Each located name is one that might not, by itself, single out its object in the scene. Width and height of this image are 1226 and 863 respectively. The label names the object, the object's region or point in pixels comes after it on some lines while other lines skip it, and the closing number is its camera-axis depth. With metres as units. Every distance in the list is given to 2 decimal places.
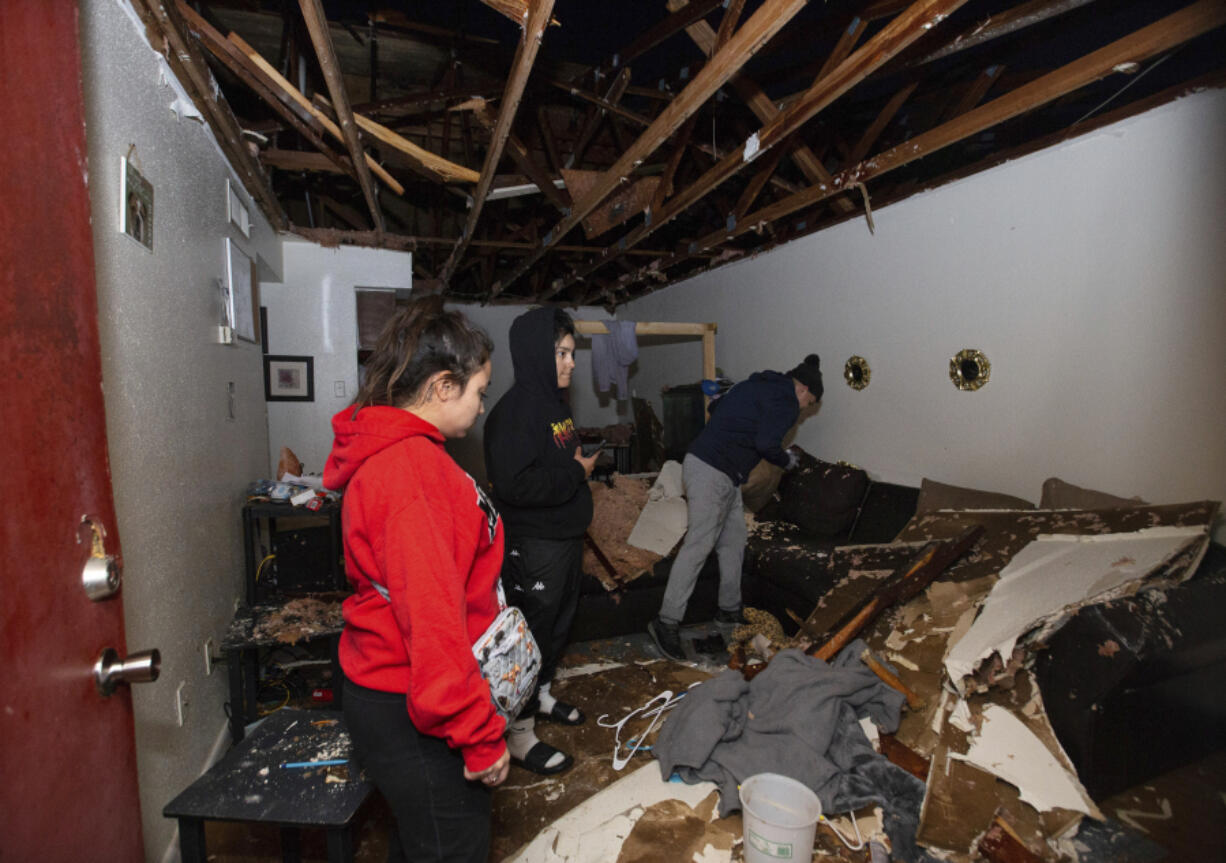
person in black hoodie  2.13
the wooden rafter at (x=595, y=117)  3.09
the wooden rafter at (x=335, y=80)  1.79
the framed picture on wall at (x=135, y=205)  1.48
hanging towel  5.36
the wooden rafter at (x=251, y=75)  2.11
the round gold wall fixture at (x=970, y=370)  3.19
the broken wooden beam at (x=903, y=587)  2.49
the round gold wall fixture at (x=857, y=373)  4.00
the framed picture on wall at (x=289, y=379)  4.31
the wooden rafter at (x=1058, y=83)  2.01
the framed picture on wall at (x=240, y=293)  2.57
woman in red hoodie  0.97
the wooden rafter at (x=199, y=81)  1.71
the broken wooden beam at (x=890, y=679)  2.17
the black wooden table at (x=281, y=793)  1.20
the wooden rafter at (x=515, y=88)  1.80
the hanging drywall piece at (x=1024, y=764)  1.71
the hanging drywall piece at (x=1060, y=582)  1.98
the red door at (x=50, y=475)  0.61
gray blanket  1.88
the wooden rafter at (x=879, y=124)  3.04
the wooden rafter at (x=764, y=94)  2.25
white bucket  1.50
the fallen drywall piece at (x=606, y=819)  1.78
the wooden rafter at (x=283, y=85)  2.39
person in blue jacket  3.15
